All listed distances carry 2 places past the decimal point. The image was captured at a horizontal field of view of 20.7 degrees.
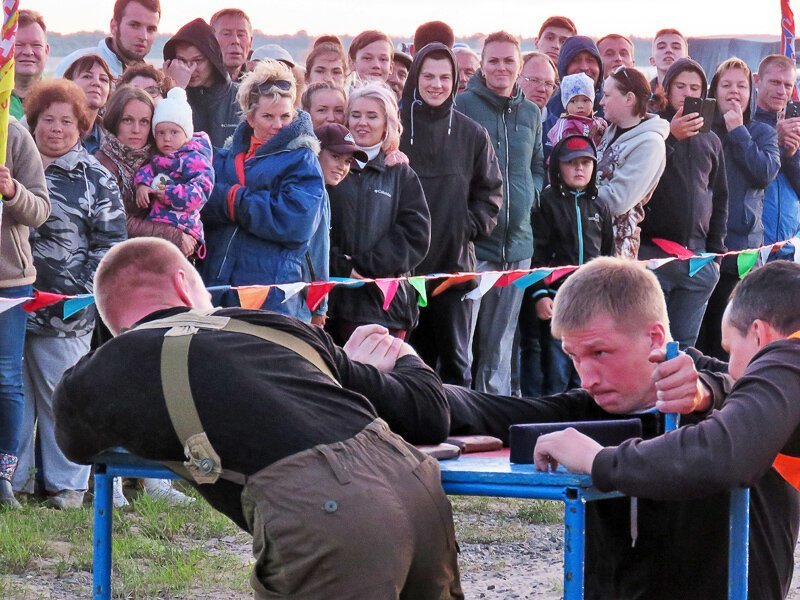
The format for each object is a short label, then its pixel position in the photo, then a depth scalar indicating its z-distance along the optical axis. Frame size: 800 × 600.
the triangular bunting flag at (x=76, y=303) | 9.97
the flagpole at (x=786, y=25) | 18.81
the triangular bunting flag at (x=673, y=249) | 14.90
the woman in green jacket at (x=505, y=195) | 13.70
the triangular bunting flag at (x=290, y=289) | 10.75
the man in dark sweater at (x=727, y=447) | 4.31
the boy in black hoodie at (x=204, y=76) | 12.74
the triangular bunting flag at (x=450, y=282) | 12.64
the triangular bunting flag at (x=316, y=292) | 11.04
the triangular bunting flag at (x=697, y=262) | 14.88
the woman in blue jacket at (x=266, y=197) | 10.81
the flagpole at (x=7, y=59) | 9.53
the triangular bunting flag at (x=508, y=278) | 13.30
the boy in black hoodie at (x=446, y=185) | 12.94
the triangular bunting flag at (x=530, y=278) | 13.47
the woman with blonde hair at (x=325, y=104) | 12.34
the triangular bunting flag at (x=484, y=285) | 12.86
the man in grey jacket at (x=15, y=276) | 9.87
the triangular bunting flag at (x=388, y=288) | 11.69
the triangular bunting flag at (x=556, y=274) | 13.71
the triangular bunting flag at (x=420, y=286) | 12.03
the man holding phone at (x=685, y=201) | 14.96
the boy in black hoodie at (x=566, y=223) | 13.78
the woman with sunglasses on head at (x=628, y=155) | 14.27
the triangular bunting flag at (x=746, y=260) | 15.89
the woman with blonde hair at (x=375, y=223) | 11.81
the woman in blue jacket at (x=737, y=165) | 16.19
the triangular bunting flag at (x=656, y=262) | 14.54
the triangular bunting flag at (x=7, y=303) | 9.70
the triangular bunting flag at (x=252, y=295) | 10.43
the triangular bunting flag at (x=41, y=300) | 9.92
